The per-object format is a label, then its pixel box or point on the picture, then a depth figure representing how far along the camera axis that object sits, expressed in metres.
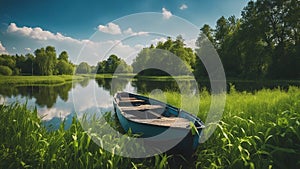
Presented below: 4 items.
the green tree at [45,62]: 50.47
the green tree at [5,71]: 42.04
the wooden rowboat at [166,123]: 3.73
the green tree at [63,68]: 60.19
